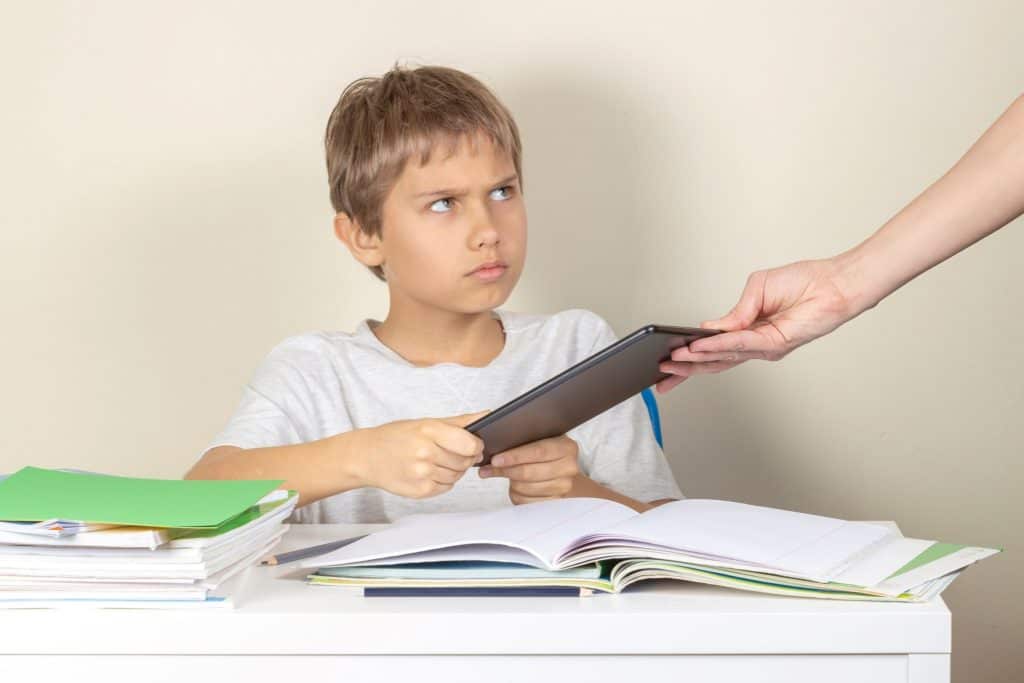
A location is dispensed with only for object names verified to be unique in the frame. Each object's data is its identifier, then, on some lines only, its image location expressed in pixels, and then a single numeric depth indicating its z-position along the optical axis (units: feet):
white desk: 5.95
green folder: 6.08
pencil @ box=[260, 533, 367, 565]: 6.62
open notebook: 6.10
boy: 8.44
